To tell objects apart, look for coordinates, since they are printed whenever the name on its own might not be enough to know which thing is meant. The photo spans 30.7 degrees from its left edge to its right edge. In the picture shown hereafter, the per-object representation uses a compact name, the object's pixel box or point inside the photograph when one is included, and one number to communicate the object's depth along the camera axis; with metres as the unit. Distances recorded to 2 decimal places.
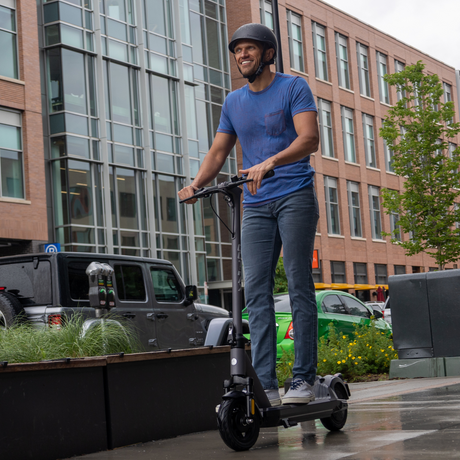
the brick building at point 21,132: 27.25
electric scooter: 4.33
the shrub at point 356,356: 11.30
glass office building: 29.92
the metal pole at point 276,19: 14.76
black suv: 10.02
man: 4.82
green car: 13.00
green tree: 34.75
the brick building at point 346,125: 46.12
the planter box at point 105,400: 4.63
